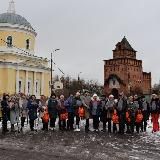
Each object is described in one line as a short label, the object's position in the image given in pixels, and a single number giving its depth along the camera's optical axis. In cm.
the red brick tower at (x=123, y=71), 9738
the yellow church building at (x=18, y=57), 6272
